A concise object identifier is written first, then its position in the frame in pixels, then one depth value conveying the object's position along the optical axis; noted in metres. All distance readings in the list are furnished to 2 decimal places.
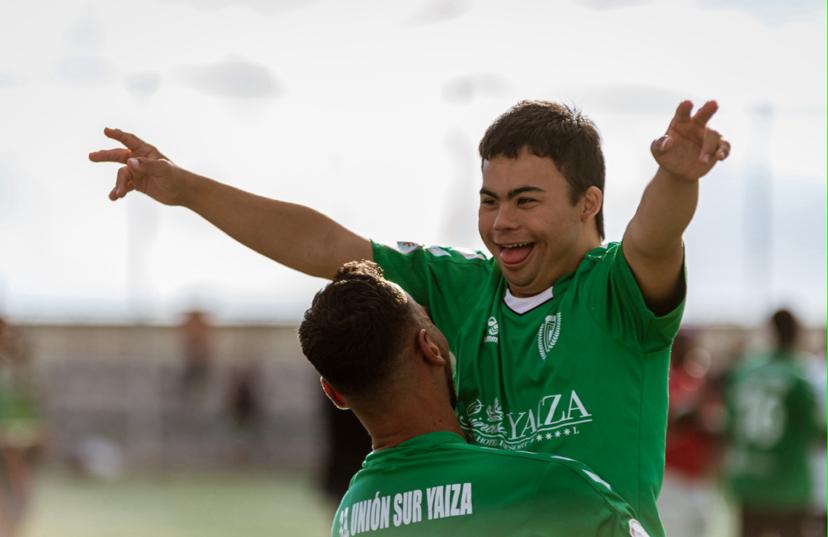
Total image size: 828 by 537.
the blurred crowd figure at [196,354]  21.11
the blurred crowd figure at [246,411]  22.44
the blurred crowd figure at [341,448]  9.61
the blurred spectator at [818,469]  10.53
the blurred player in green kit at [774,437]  10.42
